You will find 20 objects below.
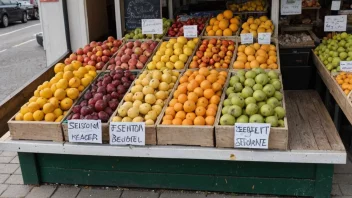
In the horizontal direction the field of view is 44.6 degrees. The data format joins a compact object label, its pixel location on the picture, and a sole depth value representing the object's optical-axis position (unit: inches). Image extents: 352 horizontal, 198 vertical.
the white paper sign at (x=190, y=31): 209.5
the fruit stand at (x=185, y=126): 144.5
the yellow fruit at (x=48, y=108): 160.0
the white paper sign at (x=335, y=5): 243.3
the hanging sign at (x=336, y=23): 229.0
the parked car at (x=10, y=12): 722.8
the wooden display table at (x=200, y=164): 143.6
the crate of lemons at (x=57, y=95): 160.4
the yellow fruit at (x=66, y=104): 165.3
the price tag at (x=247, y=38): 200.4
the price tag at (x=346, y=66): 186.5
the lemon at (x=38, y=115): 159.3
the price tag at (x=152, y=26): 215.0
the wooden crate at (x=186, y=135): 144.3
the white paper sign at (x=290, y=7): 239.3
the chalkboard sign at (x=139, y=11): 234.0
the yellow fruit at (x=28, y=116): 160.1
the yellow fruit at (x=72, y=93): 168.7
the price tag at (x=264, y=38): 198.4
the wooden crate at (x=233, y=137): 139.6
